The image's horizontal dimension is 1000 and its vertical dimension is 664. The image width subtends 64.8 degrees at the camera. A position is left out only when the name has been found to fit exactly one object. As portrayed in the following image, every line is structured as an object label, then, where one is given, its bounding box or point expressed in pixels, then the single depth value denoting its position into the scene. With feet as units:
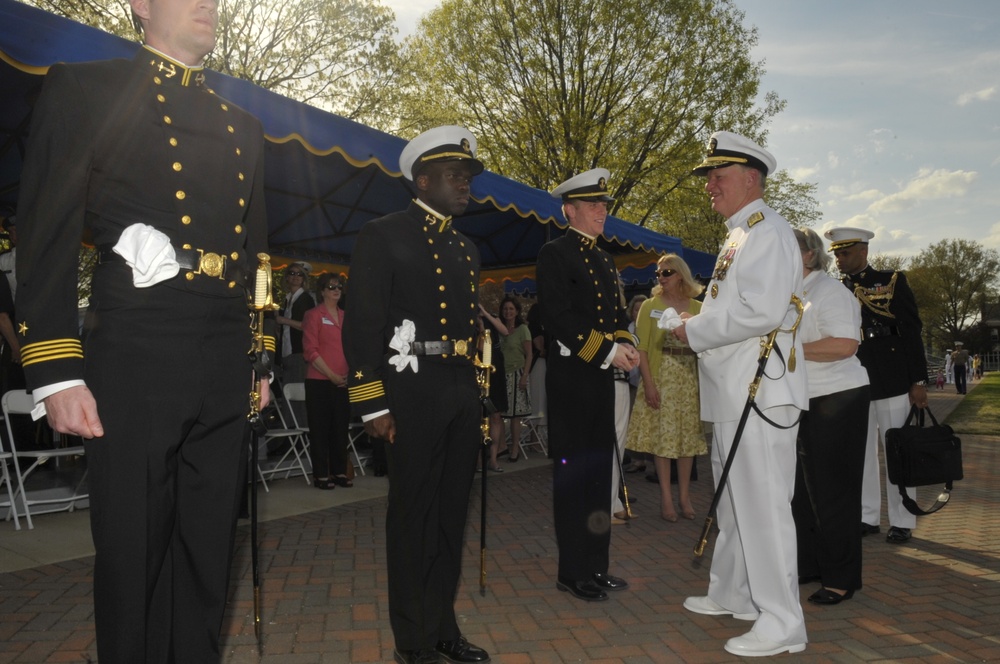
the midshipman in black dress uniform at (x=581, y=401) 14.76
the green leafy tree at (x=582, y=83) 73.67
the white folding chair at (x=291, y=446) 26.68
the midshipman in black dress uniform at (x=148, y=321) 6.86
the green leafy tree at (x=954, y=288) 278.26
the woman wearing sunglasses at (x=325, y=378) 25.63
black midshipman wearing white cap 11.08
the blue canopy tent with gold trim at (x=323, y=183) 14.37
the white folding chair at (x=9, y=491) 19.03
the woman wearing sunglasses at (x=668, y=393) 22.13
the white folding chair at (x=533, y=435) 37.04
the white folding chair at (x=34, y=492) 19.84
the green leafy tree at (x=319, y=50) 70.59
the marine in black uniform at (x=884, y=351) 20.04
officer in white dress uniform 12.25
